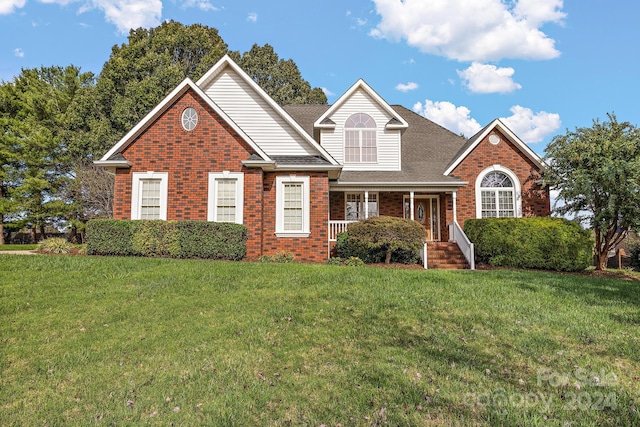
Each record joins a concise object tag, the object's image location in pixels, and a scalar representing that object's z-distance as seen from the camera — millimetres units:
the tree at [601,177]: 12648
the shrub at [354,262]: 12133
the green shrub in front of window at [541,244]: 11844
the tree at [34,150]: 26812
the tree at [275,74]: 36844
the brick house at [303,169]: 13109
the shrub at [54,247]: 12156
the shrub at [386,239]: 12148
